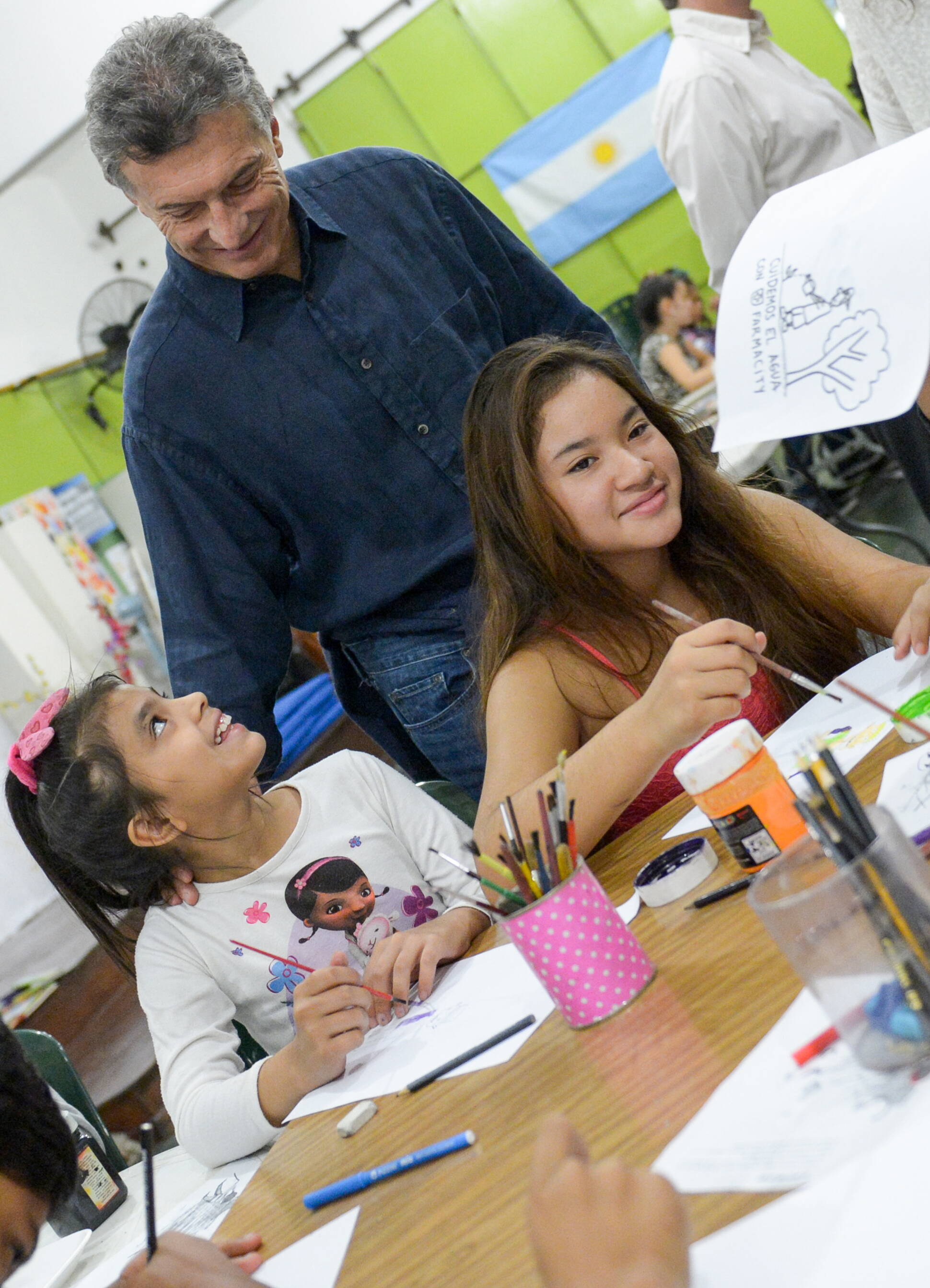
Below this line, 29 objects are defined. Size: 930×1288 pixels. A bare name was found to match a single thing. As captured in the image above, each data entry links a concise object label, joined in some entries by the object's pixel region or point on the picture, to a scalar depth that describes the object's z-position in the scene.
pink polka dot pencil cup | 0.85
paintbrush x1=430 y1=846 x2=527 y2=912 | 0.87
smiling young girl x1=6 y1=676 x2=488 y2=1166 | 1.56
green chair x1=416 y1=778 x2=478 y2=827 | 1.84
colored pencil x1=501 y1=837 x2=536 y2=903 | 0.87
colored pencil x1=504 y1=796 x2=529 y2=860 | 0.90
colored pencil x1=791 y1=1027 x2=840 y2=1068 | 0.66
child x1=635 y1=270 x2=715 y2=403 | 5.89
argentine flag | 6.42
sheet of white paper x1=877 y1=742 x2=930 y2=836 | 0.83
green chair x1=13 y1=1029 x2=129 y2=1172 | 1.73
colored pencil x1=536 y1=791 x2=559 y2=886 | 0.88
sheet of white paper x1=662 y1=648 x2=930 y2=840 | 1.05
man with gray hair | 1.76
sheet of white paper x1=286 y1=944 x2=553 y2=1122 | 0.99
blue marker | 0.82
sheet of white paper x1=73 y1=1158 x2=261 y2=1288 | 1.12
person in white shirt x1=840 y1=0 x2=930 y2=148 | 1.84
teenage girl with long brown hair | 1.49
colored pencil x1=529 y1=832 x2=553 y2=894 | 0.87
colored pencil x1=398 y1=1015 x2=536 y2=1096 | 0.95
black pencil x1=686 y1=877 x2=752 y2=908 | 0.94
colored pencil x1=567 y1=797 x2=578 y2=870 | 0.90
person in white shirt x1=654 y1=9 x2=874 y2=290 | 2.33
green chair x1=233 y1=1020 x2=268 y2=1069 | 1.60
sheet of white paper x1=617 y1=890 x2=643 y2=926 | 1.03
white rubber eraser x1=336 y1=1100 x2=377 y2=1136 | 0.97
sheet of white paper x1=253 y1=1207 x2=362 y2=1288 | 0.79
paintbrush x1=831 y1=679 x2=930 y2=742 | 0.81
